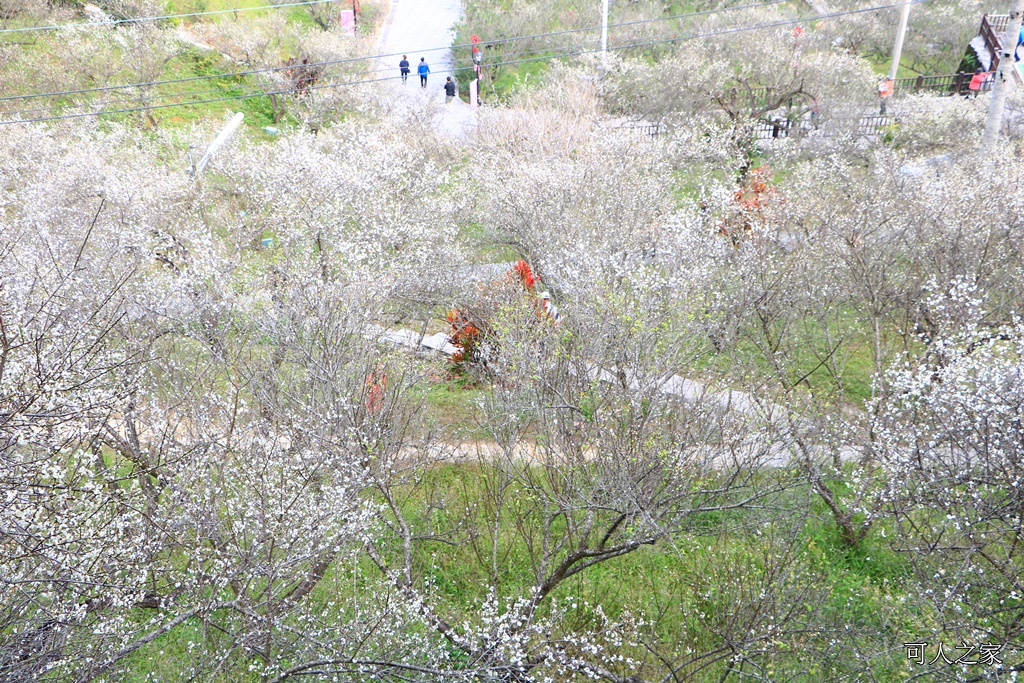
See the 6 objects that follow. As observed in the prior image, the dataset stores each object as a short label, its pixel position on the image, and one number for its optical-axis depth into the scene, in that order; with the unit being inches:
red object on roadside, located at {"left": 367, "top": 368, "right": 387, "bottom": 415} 368.8
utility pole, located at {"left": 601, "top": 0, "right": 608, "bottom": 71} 1105.1
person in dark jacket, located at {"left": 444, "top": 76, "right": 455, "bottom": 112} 1248.2
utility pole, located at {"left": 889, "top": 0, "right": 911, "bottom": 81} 1051.7
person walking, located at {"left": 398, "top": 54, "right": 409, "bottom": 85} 1225.6
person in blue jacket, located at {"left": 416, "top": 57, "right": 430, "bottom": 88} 1263.5
